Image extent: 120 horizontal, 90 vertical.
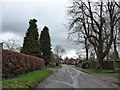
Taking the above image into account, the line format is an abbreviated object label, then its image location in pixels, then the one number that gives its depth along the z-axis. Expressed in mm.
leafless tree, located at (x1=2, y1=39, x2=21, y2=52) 28912
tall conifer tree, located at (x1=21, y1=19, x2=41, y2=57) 26699
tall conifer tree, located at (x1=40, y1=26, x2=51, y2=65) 36475
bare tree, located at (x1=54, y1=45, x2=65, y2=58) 61667
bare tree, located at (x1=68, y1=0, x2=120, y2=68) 17399
